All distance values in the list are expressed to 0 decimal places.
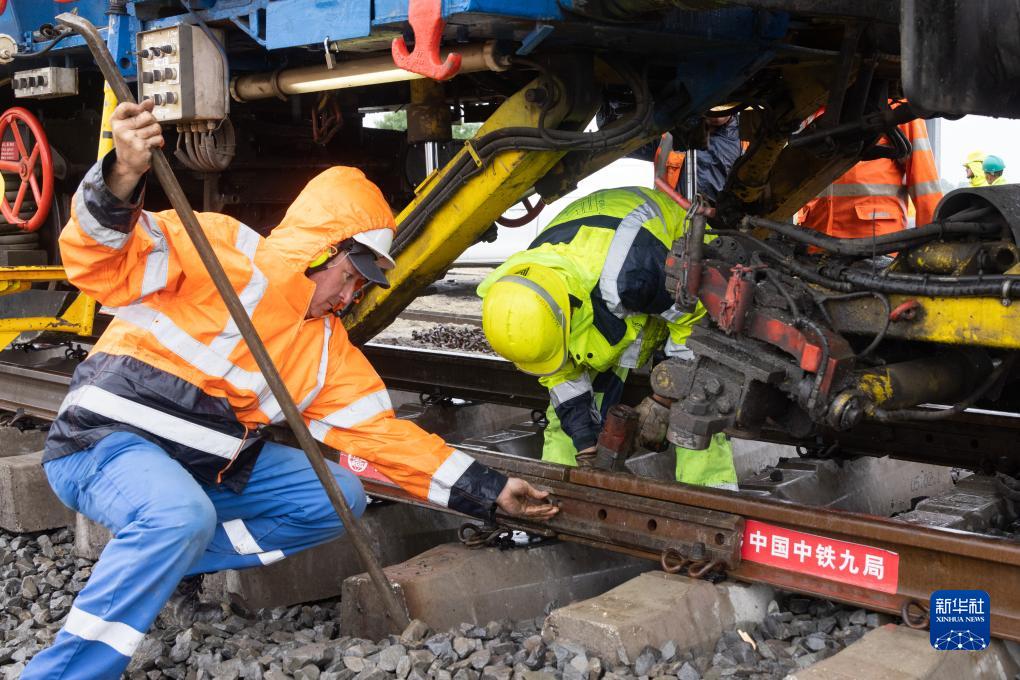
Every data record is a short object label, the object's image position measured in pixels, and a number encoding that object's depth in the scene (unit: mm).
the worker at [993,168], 9812
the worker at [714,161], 8703
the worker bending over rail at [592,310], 4246
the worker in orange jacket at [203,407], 3129
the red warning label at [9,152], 6863
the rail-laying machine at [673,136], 3518
